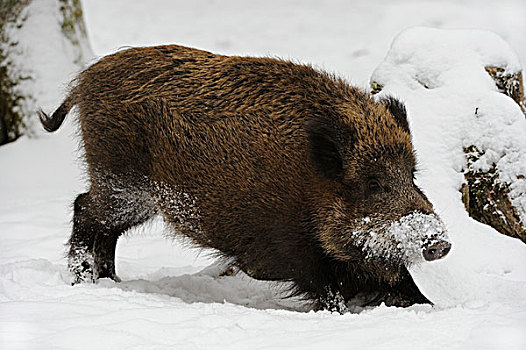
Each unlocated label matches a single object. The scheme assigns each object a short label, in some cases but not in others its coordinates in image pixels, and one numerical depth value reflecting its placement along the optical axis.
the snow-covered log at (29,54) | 16.69
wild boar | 8.39
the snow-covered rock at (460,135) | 9.45
